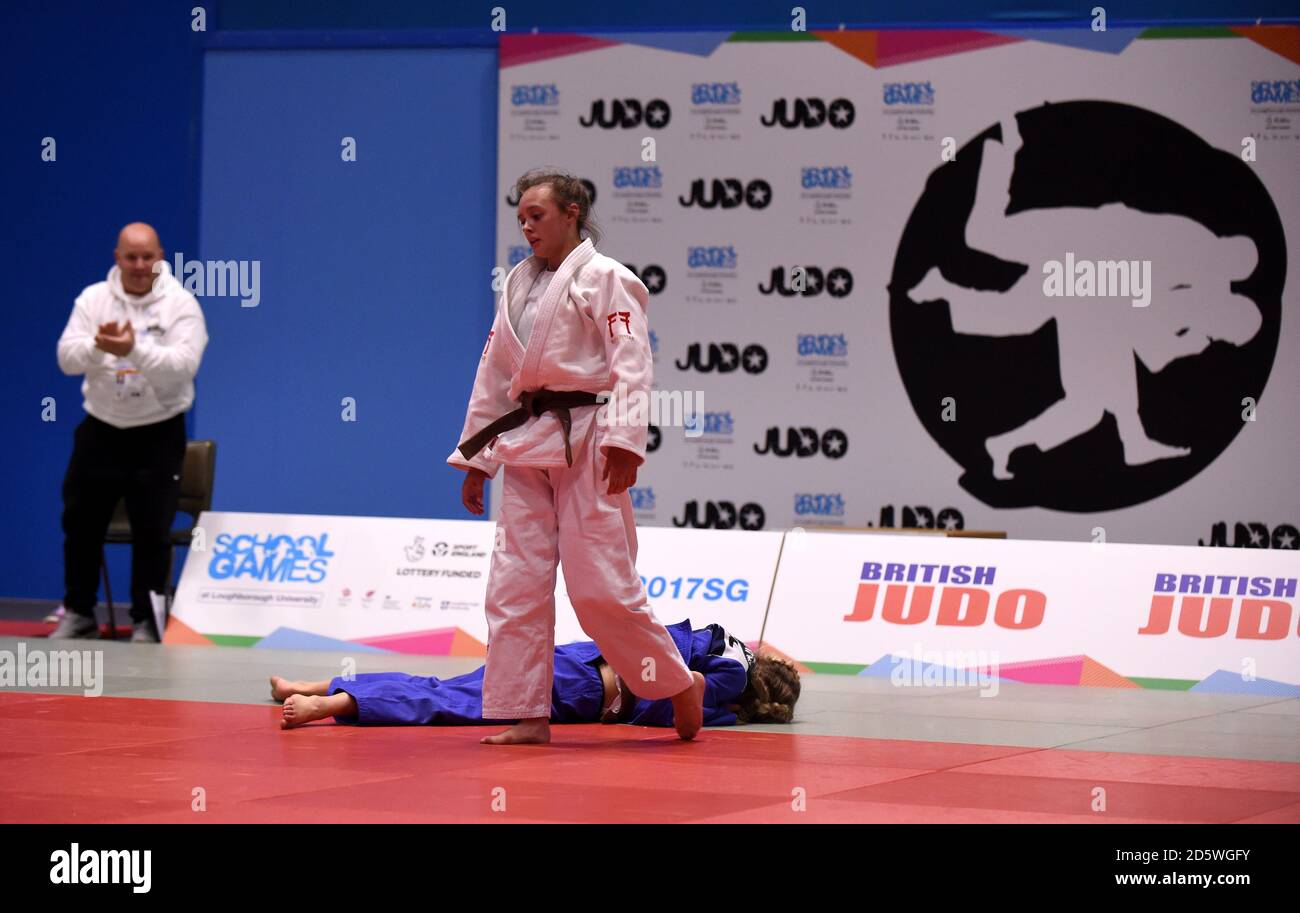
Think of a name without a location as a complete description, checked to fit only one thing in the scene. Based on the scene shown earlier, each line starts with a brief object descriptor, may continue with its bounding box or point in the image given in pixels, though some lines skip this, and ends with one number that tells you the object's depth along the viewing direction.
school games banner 14.15
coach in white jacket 15.51
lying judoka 9.59
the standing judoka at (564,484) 8.84
